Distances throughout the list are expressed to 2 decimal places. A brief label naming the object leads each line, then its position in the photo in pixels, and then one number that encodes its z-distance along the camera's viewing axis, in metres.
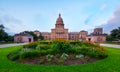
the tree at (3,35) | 18.76
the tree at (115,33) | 18.12
